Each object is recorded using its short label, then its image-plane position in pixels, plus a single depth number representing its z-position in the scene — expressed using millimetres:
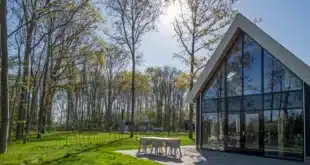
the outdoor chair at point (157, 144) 12322
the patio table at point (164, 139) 11666
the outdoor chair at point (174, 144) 11609
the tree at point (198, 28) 22156
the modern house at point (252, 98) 10898
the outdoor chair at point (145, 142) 12583
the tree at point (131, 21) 21953
